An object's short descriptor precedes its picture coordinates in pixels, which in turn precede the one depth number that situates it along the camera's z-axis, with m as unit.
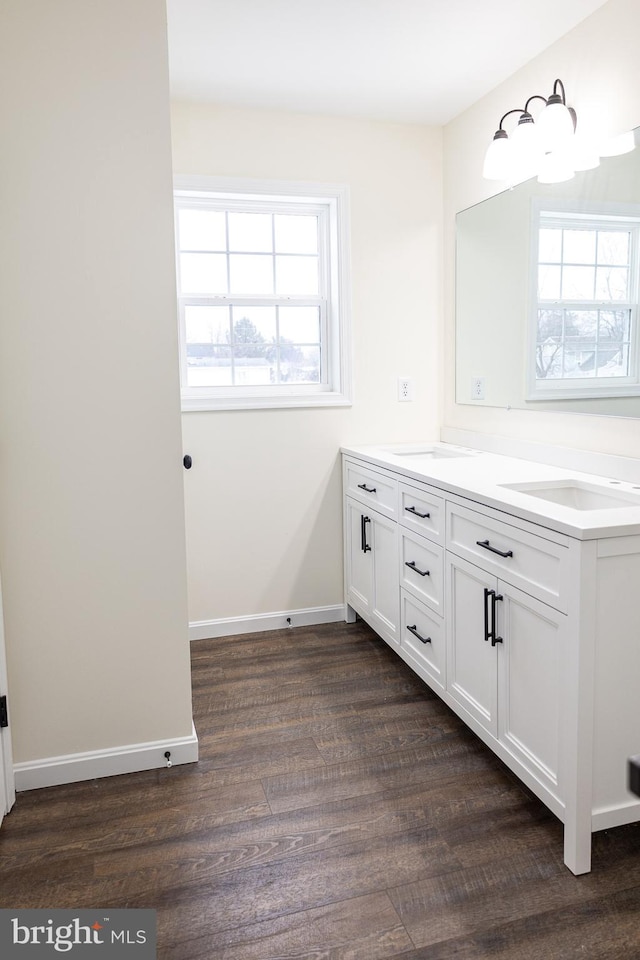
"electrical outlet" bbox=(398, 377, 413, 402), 3.58
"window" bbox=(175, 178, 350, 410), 3.32
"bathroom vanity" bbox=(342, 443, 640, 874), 1.70
